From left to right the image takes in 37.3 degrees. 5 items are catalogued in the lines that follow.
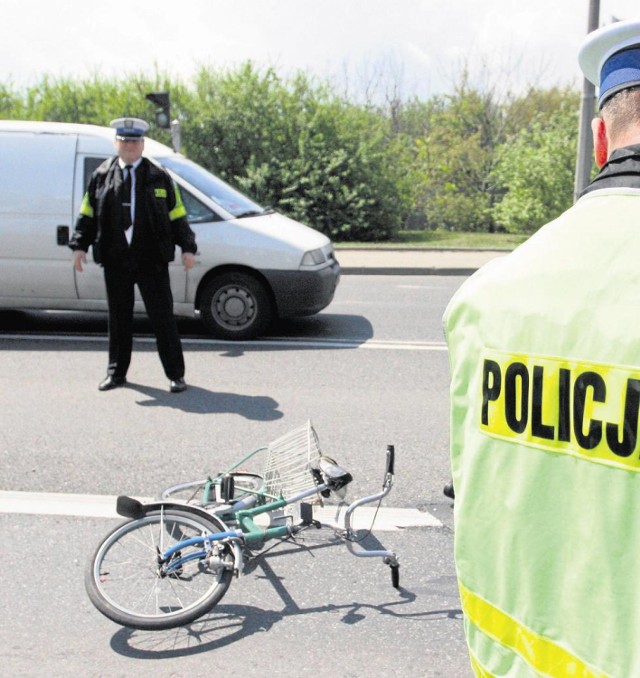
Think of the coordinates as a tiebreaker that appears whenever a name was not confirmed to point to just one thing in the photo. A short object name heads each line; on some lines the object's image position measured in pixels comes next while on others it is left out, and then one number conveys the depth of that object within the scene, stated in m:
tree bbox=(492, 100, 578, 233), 19.89
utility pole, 13.92
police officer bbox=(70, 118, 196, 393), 6.64
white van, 8.90
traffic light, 15.86
